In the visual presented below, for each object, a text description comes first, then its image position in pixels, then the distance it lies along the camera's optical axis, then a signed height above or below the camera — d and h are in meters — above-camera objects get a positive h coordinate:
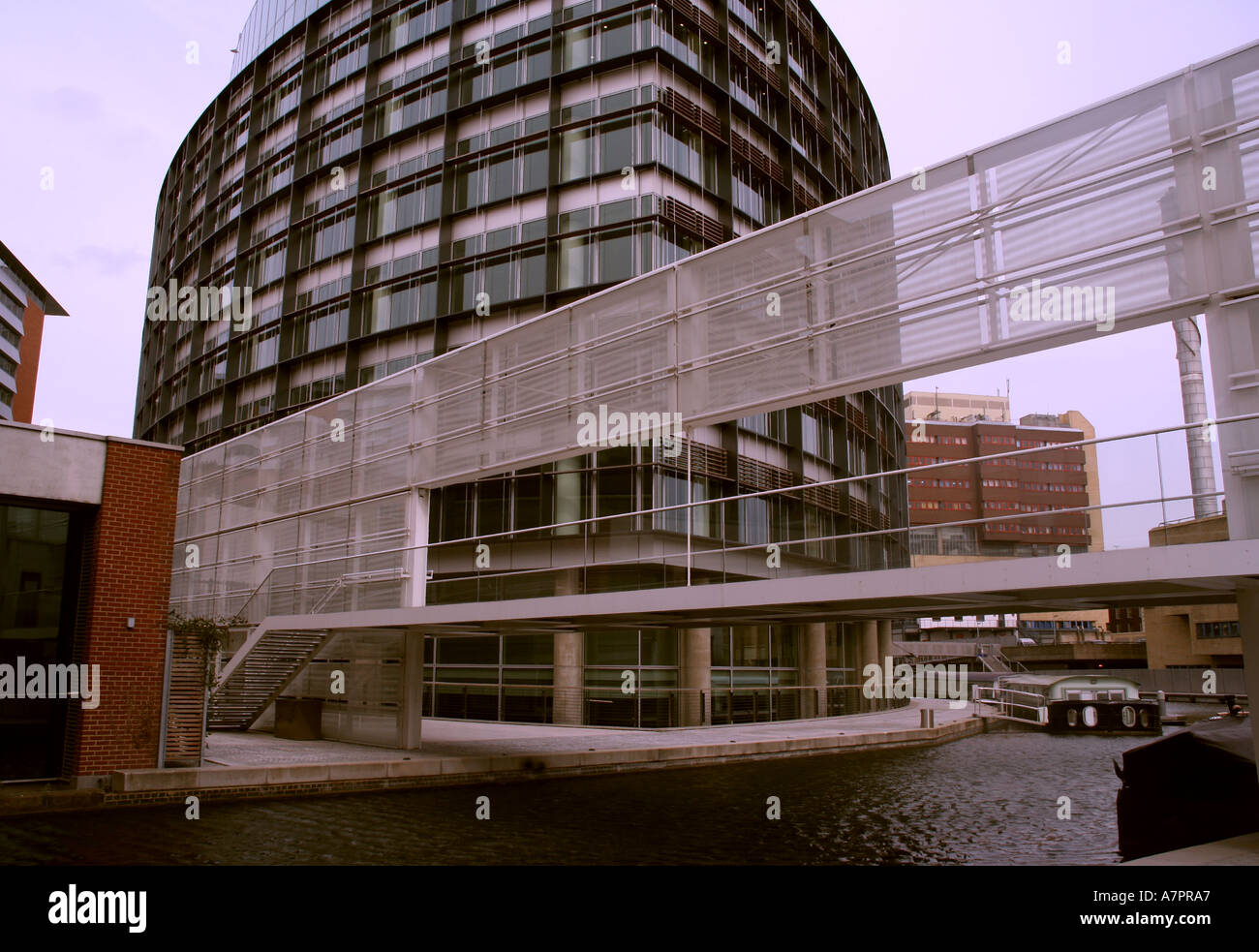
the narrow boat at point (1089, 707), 30.05 -1.85
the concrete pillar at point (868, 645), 37.91 +0.13
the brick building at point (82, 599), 14.17 +0.79
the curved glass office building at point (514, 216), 29.31 +15.06
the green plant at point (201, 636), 15.70 +0.23
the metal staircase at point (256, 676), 22.36 -0.60
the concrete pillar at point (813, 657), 32.50 -0.27
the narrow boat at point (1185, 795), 11.23 -1.73
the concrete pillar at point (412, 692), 19.42 -0.86
